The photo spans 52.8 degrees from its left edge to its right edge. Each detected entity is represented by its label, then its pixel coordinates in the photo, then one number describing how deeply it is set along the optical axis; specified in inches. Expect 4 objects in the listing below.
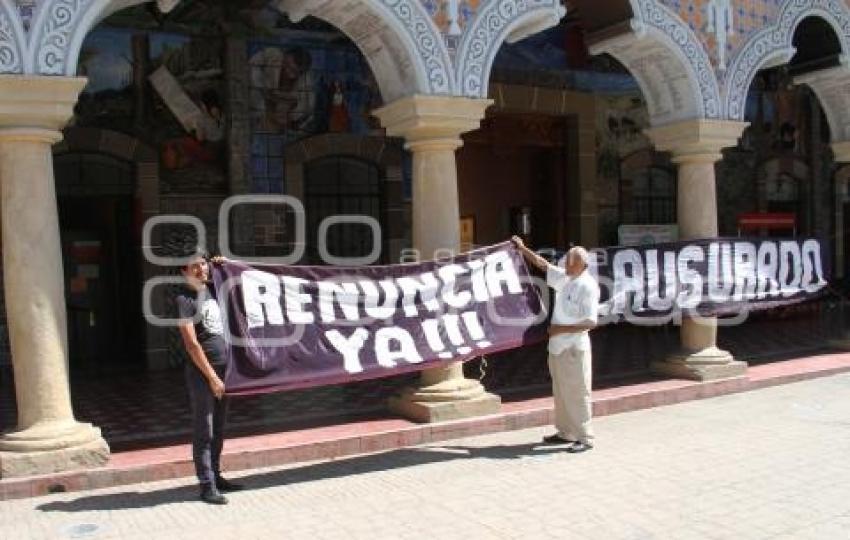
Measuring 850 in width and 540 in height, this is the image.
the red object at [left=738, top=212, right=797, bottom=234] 612.1
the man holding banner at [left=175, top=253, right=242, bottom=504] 227.5
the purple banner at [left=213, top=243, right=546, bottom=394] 258.8
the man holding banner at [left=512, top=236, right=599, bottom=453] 278.7
